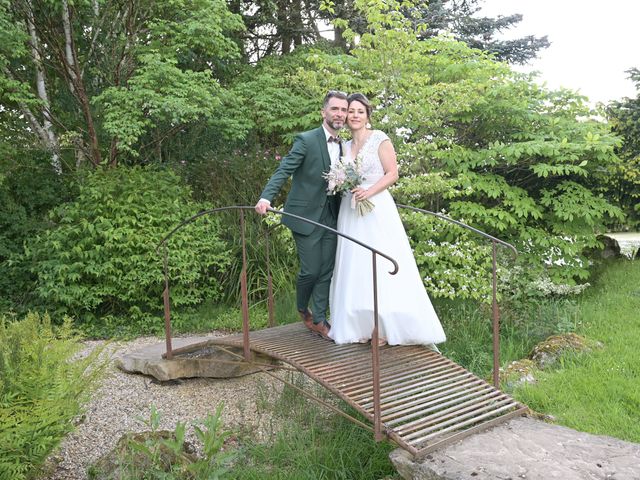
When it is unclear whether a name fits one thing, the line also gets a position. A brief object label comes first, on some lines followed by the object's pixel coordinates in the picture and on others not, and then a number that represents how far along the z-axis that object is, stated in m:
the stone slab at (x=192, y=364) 5.07
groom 3.91
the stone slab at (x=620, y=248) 9.43
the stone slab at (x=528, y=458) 2.64
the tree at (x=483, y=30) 12.78
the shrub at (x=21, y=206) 7.36
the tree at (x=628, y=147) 8.95
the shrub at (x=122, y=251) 6.82
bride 4.04
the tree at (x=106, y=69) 6.90
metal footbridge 3.11
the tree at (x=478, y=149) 6.20
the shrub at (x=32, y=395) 2.94
